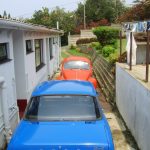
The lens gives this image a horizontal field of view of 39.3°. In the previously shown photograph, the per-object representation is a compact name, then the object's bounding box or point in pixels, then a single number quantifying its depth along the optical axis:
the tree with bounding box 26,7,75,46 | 35.00
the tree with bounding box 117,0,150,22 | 12.54
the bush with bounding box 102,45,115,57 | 13.65
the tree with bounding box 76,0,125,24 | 43.65
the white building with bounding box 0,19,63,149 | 5.18
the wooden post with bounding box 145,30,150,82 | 4.94
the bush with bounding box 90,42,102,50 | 18.98
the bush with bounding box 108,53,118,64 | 9.31
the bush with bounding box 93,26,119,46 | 18.28
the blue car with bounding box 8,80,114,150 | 3.31
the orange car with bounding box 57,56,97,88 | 8.67
